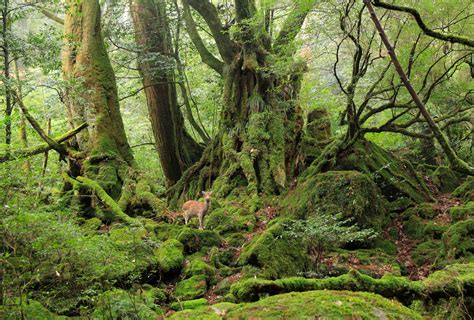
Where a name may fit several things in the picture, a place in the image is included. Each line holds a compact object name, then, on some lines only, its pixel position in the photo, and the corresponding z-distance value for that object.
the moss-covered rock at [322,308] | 2.95
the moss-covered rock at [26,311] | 3.53
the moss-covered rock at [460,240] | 6.36
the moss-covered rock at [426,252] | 7.05
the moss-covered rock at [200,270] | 6.30
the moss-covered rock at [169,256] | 6.36
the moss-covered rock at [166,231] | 7.73
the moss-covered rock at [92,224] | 7.29
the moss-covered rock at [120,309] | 3.76
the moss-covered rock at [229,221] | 8.90
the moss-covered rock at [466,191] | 9.27
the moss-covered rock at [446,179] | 11.25
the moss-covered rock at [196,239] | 7.39
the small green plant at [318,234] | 5.91
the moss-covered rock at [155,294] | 5.15
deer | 8.60
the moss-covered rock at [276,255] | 6.04
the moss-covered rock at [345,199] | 8.16
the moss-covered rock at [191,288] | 5.74
